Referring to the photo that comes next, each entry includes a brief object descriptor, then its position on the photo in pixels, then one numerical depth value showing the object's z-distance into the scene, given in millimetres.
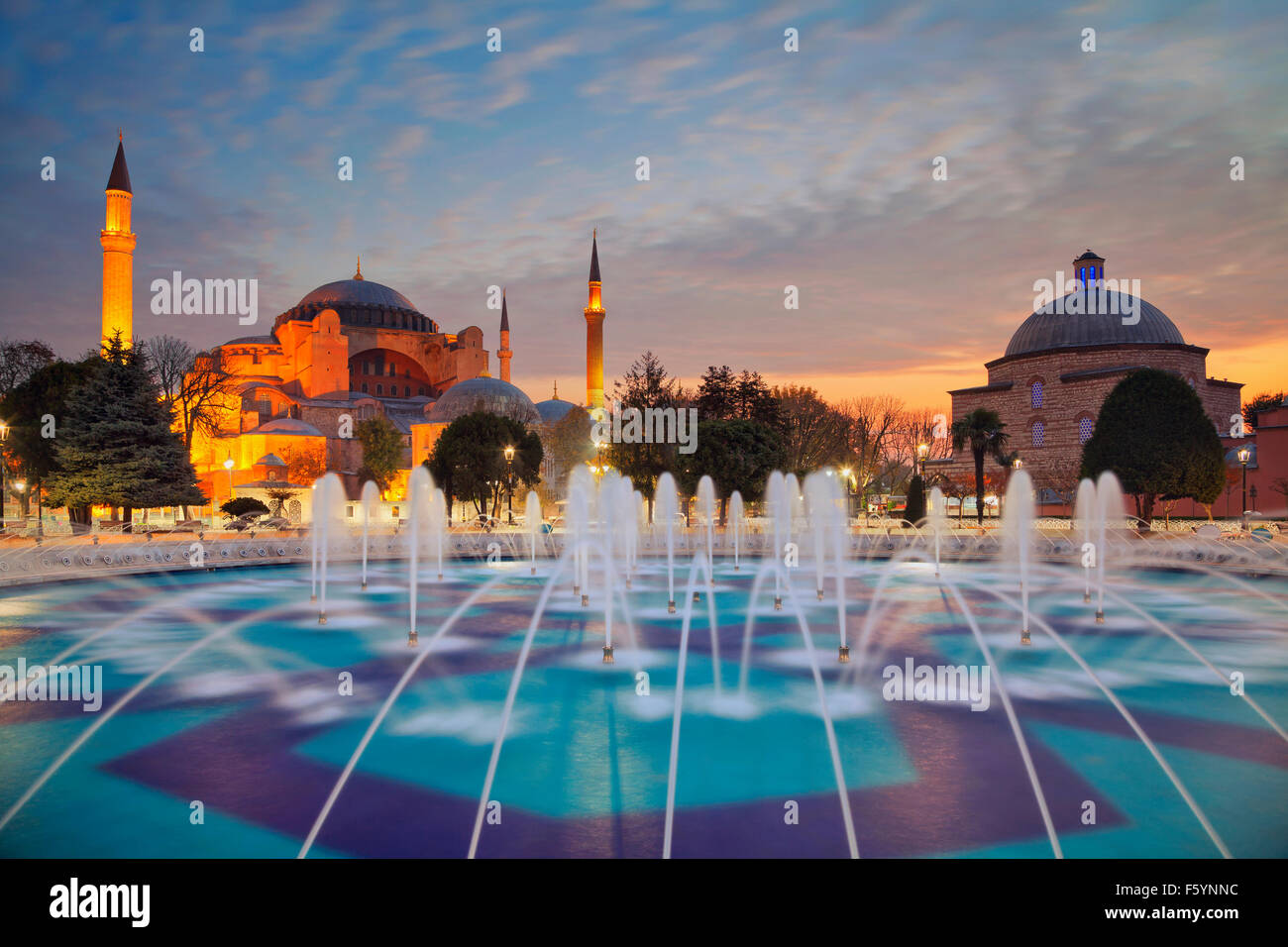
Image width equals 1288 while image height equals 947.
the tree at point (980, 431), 37562
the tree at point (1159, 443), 28875
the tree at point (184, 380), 45831
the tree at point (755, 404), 40844
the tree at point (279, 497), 45206
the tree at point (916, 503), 33688
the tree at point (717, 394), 40938
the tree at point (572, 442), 50906
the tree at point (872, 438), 56562
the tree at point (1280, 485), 35938
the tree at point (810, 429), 47219
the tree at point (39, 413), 30625
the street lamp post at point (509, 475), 39438
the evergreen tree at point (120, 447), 26328
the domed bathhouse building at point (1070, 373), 49188
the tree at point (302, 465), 54544
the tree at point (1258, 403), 58053
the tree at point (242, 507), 36406
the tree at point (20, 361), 45156
